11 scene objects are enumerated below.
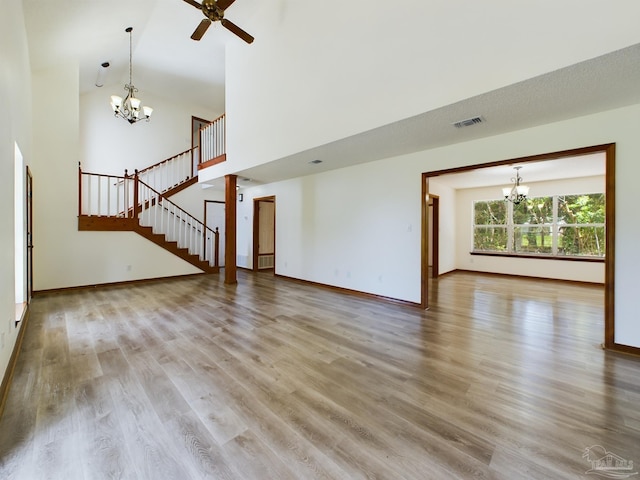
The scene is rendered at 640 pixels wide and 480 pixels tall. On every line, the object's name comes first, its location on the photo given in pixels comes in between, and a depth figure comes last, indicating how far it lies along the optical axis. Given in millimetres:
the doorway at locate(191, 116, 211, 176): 8492
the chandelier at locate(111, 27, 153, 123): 5582
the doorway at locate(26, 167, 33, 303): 4008
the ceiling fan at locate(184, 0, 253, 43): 3305
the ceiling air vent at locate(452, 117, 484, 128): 3074
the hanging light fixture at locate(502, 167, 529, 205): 5742
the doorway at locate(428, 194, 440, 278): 7130
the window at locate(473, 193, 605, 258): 6281
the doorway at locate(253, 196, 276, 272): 7926
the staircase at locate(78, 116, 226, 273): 6109
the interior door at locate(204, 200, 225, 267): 8297
